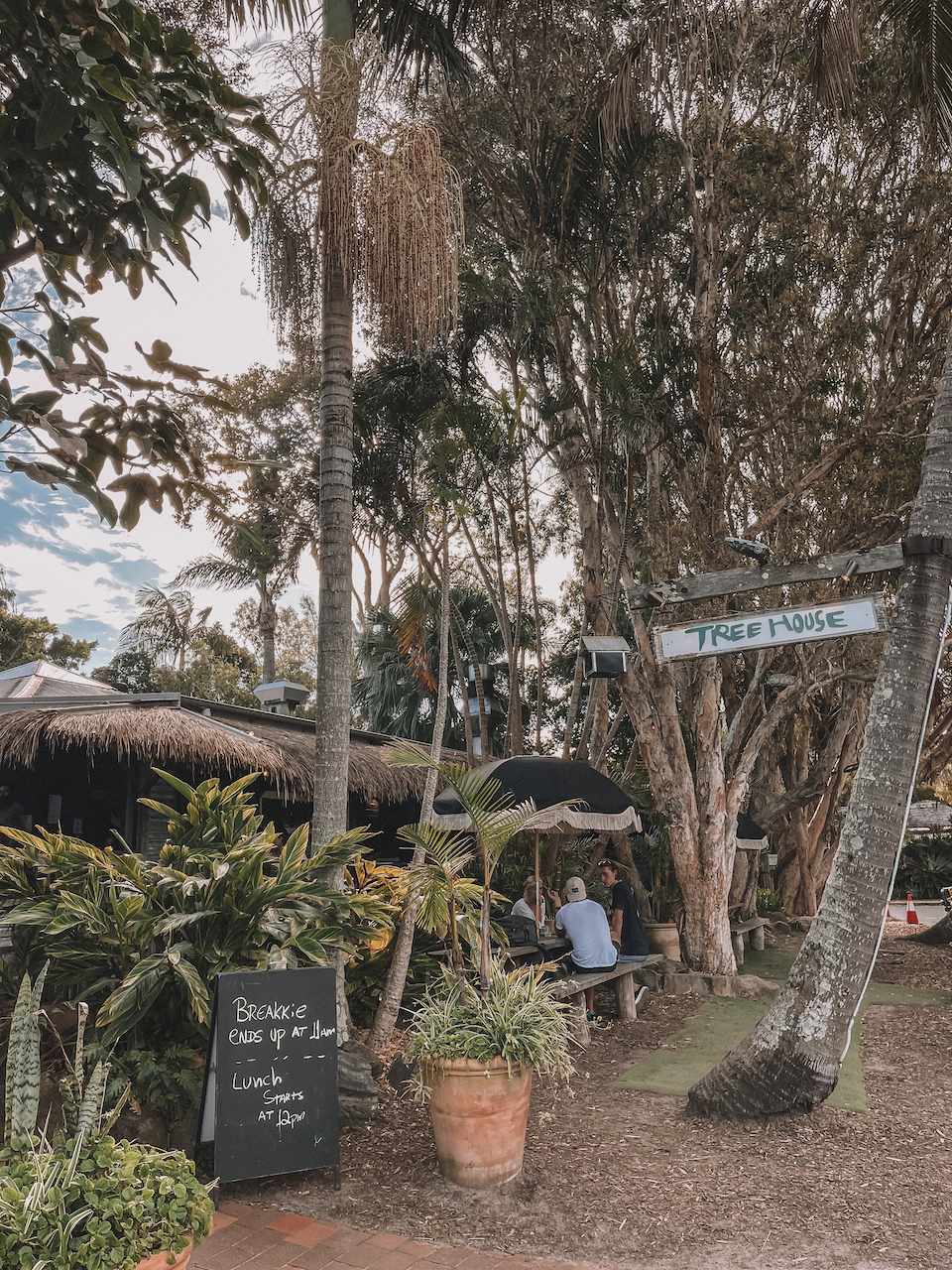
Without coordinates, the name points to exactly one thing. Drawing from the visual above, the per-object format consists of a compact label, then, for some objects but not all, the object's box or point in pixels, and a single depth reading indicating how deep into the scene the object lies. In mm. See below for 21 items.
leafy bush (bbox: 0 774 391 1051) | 4398
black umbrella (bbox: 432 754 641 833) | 7922
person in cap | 7578
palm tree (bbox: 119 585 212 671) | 18469
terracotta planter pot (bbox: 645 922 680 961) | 10172
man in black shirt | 8492
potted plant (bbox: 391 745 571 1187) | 4230
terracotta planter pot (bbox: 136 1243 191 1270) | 2541
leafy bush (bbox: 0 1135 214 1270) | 2451
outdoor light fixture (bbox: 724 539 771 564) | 5961
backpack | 7551
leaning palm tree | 4992
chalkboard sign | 4004
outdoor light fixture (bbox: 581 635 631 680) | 8547
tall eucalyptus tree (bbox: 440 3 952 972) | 9570
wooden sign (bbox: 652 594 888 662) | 5461
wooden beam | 5633
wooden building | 8273
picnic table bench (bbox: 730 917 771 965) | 11233
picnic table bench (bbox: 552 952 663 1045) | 6977
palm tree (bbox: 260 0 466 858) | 5805
